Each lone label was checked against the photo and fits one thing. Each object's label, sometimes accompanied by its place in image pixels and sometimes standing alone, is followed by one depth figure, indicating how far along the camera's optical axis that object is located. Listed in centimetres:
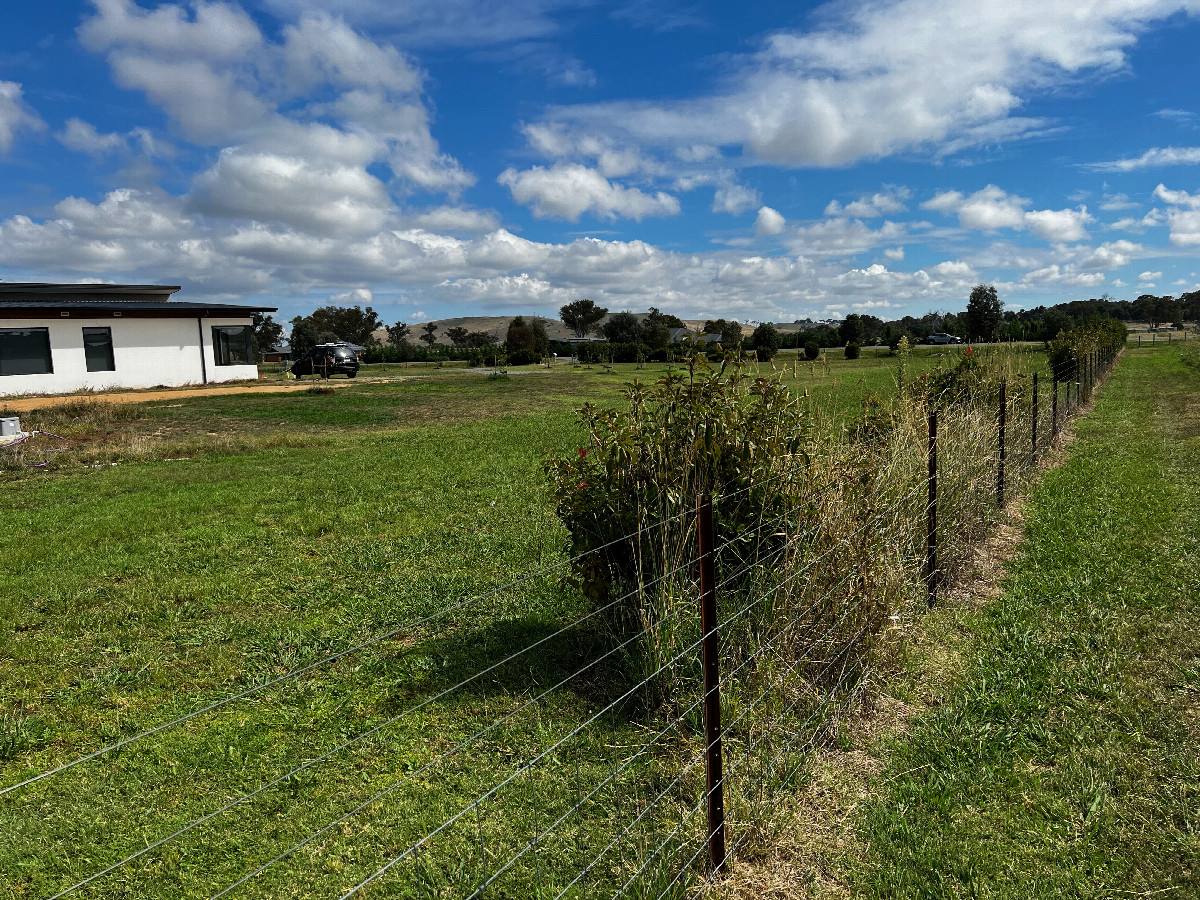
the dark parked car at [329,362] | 3300
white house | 2220
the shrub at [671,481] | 388
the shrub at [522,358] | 4947
